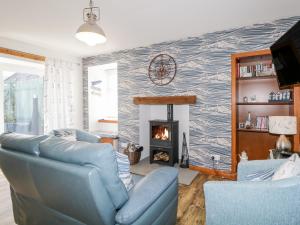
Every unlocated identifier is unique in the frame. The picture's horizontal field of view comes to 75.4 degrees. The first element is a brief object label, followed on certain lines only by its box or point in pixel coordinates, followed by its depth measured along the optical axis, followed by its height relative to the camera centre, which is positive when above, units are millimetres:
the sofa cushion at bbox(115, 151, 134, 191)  1399 -462
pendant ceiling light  1940 +747
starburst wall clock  3801 +735
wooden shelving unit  3068 -19
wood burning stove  3637 -666
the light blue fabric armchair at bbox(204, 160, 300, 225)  1123 -586
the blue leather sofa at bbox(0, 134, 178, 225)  1170 -565
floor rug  3090 -1166
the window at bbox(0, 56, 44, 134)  3824 +266
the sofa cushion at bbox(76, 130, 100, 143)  3170 -502
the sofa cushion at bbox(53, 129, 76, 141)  3078 -426
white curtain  4219 +283
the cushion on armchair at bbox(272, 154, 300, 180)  1334 -459
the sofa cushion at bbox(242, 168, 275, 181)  1621 -609
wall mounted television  1895 +518
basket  3865 -1011
